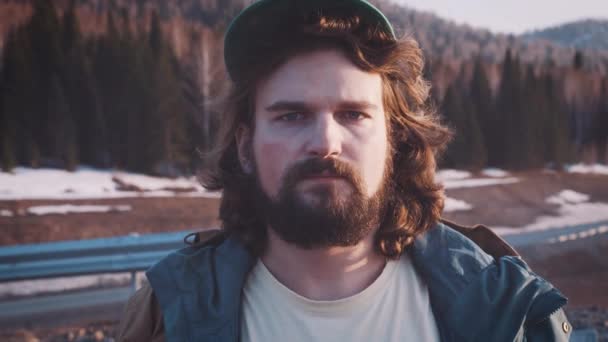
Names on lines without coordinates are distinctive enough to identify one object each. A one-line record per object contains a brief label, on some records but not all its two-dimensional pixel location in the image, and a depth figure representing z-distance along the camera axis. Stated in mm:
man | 1748
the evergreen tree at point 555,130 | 25781
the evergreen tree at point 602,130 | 26353
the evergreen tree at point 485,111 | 26203
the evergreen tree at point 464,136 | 24516
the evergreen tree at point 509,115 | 25781
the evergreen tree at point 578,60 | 35506
